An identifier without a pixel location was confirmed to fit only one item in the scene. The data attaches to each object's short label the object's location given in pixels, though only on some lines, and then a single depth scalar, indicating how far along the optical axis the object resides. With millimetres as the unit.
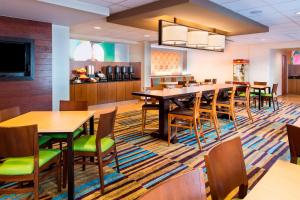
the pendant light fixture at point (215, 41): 5941
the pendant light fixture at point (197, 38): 5445
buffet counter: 7414
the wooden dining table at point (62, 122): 2295
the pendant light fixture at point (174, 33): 4730
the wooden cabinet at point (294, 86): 12430
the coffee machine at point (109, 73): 8789
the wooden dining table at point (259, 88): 7638
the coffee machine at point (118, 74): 8948
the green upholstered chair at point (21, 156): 1976
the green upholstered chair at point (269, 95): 7664
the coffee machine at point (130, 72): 9406
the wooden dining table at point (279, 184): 1035
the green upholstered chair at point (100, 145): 2535
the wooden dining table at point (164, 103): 4242
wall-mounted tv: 4668
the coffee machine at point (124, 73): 9155
